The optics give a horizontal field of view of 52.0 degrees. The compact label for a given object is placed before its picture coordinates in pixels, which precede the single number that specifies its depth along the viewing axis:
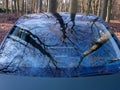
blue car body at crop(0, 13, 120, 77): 1.39
